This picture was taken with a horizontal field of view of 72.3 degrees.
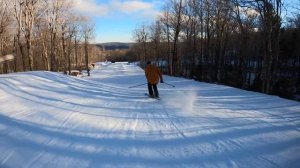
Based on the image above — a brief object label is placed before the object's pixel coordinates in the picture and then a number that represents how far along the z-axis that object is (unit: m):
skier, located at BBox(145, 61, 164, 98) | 9.21
